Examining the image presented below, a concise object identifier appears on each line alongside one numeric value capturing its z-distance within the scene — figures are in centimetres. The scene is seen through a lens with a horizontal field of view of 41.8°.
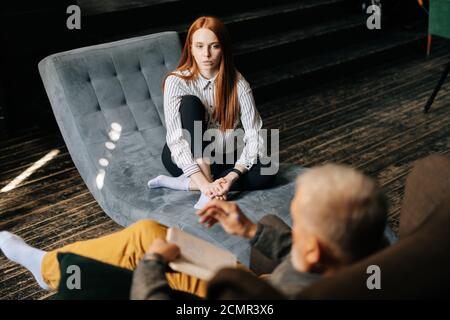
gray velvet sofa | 244
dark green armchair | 426
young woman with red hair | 248
